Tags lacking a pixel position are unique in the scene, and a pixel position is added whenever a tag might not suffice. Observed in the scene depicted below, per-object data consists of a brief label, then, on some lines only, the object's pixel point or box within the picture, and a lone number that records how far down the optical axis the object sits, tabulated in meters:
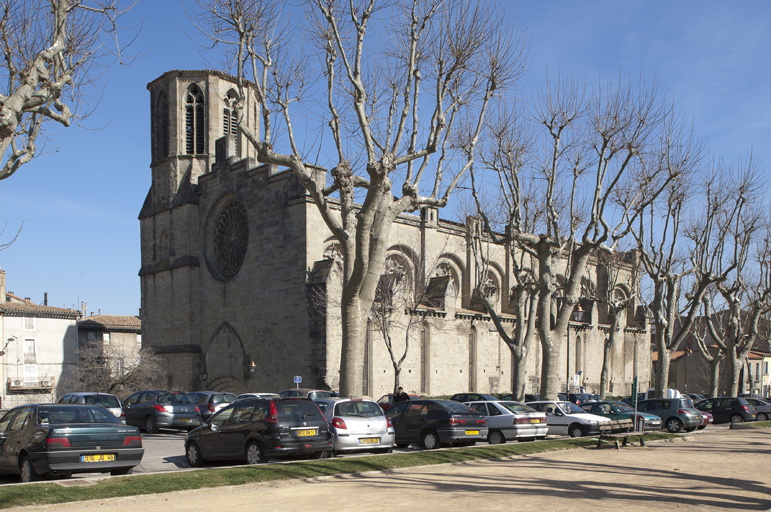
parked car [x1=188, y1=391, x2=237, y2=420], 22.44
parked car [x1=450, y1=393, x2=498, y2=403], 25.55
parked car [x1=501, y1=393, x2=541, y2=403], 31.56
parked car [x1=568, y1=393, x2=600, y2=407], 30.71
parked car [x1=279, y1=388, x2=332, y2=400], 22.30
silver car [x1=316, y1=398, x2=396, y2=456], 13.78
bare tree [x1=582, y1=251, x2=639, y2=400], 32.50
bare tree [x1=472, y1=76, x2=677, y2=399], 21.81
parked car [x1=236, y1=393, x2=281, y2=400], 22.06
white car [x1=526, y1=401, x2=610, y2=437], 20.14
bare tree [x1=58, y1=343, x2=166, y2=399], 38.19
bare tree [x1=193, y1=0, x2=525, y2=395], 14.48
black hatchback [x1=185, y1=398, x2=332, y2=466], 12.20
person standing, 22.39
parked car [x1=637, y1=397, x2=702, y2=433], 23.98
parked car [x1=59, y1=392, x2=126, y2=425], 20.86
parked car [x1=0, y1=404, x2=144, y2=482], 10.30
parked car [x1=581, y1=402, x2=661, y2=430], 22.69
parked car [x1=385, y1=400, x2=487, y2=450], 15.96
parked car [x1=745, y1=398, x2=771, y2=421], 31.10
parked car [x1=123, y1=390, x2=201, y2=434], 21.03
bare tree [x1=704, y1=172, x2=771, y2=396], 32.25
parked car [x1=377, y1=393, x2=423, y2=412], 26.04
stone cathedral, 32.12
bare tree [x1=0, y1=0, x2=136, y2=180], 10.22
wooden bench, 17.14
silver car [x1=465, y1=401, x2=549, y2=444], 18.11
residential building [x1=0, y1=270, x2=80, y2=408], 44.19
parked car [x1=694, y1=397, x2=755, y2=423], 29.36
